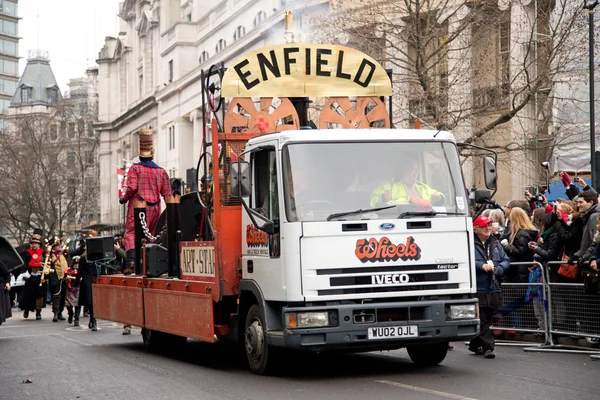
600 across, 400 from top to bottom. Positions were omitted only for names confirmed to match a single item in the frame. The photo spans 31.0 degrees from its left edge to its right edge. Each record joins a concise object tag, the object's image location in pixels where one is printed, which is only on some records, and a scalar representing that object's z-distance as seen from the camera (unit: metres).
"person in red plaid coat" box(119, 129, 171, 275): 16.33
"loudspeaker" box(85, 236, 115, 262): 22.42
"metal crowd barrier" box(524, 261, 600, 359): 13.66
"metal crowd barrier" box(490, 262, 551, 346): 14.69
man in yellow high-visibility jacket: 11.24
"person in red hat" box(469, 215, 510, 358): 13.44
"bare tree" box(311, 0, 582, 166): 26.31
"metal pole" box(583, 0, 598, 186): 21.02
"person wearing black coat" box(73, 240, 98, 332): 23.67
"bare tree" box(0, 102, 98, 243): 70.56
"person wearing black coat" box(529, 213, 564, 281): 14.60
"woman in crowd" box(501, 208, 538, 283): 15.17
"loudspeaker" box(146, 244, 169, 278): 15.22
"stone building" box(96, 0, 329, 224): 63.16
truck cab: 10.89
